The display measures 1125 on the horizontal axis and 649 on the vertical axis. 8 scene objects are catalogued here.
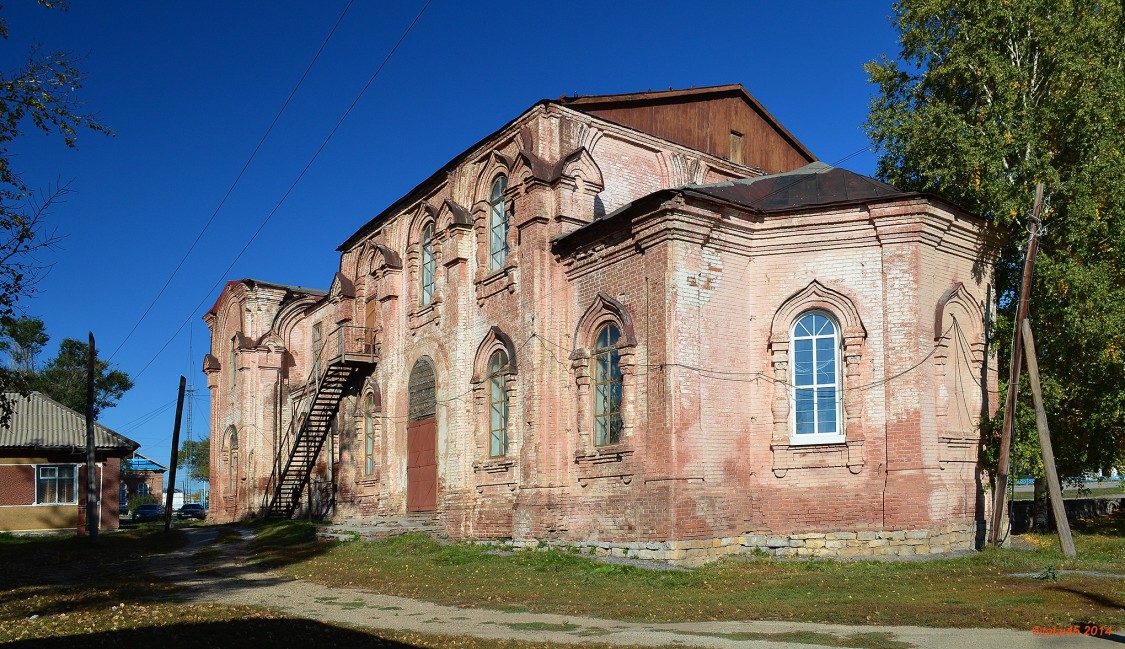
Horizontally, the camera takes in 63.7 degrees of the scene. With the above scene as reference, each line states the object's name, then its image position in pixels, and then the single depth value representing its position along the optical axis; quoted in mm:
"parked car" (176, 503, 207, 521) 55238
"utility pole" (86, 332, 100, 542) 24844
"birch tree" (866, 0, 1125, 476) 16422
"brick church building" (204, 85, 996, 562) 15391
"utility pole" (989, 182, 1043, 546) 14273
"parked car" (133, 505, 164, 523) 50616
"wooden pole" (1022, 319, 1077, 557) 14094
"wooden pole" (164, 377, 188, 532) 28312
